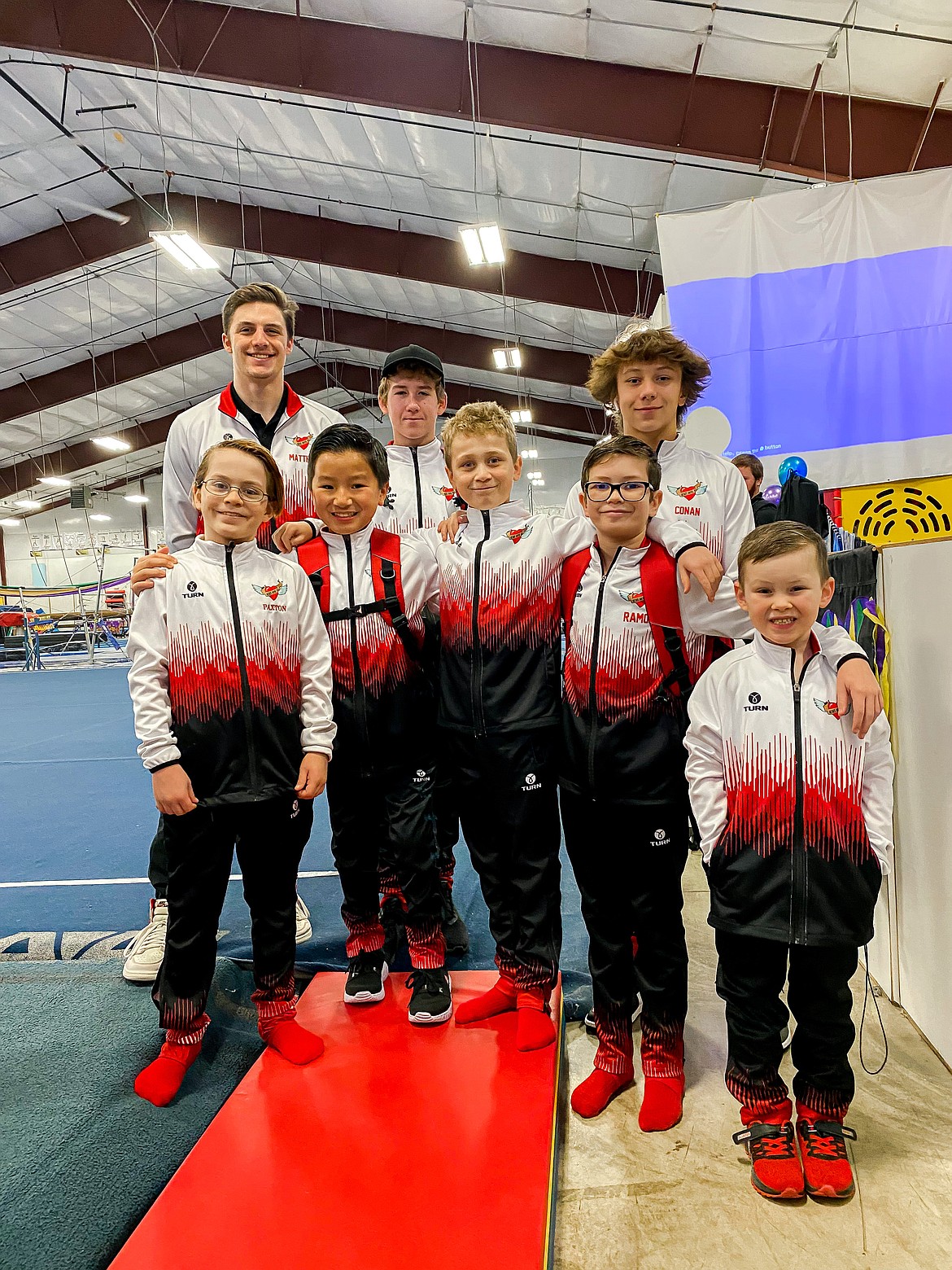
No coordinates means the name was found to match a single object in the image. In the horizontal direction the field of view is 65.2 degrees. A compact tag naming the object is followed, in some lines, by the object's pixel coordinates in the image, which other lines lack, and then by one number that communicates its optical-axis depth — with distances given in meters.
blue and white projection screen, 4.97
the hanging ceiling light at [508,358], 11.59
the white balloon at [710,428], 5.21
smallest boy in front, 1.57
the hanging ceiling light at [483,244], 7.06
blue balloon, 4.13
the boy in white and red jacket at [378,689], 2.03
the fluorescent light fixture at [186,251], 7.37
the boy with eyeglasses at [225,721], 1.83
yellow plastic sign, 5.04
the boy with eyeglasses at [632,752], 1.80
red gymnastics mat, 1.34
